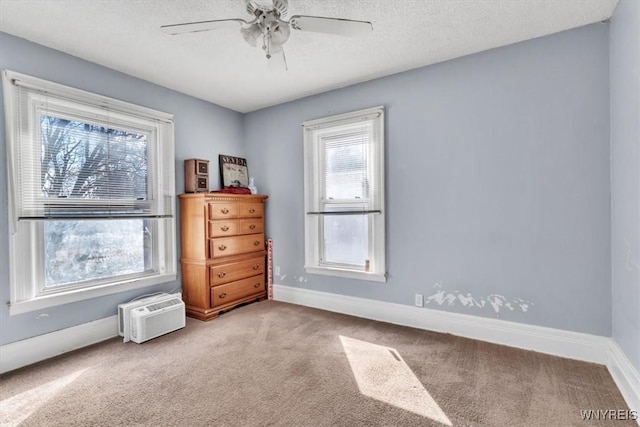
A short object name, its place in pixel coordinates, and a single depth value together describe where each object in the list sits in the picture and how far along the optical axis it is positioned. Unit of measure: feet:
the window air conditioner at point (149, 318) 8.78
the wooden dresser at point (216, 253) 10.68
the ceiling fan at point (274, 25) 5.84
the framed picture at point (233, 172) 12.84
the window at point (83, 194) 7.69
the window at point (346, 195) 10.43
